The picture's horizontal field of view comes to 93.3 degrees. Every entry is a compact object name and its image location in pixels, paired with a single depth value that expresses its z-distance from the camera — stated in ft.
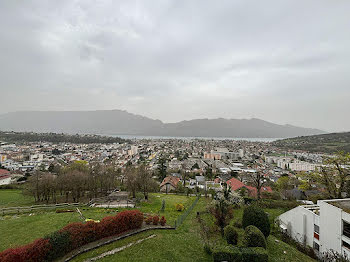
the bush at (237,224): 40.37
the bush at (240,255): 23.63
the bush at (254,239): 26.43
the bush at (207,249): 27.83
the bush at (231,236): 30.76
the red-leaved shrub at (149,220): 37.77
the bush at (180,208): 55.21
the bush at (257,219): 32.17
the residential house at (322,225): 31.07
